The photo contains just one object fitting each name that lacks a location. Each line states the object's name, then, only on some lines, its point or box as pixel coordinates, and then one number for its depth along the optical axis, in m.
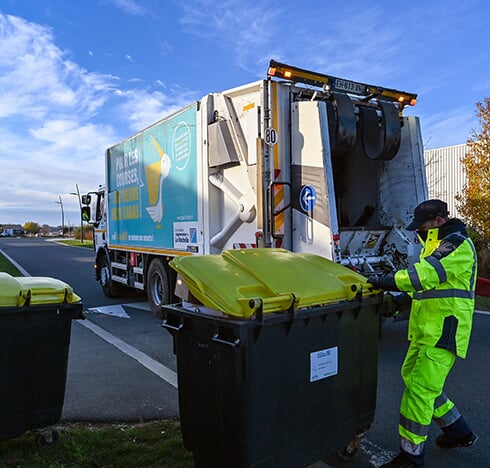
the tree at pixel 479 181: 11.38
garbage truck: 4.86
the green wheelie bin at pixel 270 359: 2.14
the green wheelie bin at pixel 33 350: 2.75
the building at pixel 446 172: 17.88
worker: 2.57
